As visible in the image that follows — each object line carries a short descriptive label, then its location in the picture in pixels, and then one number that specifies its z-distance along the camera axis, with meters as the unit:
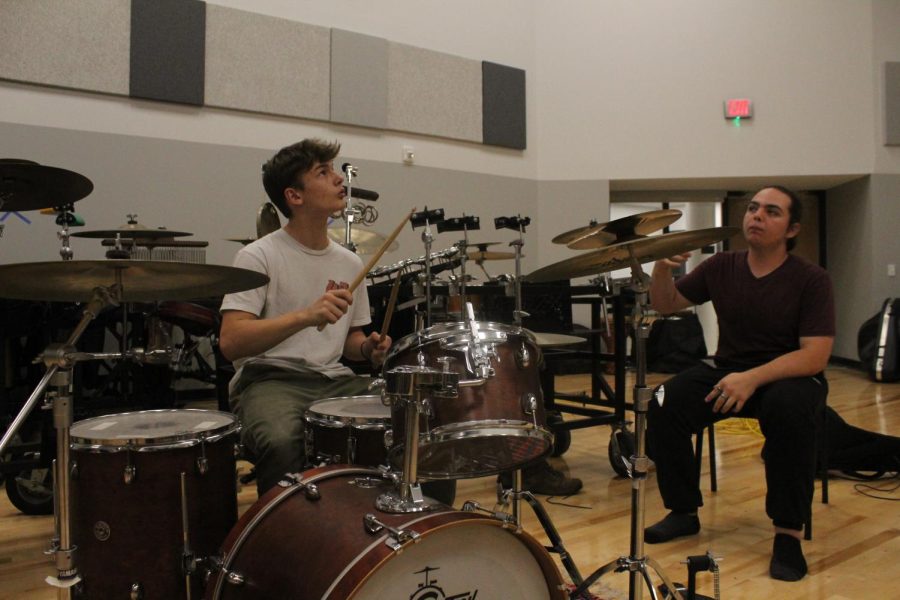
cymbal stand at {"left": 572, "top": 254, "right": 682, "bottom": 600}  1.79
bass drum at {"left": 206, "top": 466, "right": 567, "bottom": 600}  1.27
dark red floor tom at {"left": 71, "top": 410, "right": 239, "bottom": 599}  1.67
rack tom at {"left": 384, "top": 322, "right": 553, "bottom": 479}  1.58
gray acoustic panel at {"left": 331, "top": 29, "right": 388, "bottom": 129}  6.41
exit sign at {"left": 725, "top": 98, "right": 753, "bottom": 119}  7.77
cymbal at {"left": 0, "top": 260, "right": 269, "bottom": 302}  1.40
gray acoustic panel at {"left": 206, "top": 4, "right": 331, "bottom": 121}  5.81
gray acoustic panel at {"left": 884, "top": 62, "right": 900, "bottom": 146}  7.80
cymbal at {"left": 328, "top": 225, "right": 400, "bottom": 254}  4.08
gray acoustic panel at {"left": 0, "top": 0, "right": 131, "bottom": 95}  4.97
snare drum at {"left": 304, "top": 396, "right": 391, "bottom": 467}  1.84
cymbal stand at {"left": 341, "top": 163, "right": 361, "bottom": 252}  3.12
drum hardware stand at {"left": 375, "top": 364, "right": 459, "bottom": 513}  1.38
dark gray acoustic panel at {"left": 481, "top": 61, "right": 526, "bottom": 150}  7.35
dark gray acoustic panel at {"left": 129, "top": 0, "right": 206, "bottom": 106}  5.44
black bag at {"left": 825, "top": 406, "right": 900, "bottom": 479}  3.36
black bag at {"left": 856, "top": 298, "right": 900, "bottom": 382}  6.89
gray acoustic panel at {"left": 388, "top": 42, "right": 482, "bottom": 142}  6.77
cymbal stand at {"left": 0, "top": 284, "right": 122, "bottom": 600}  1.43
